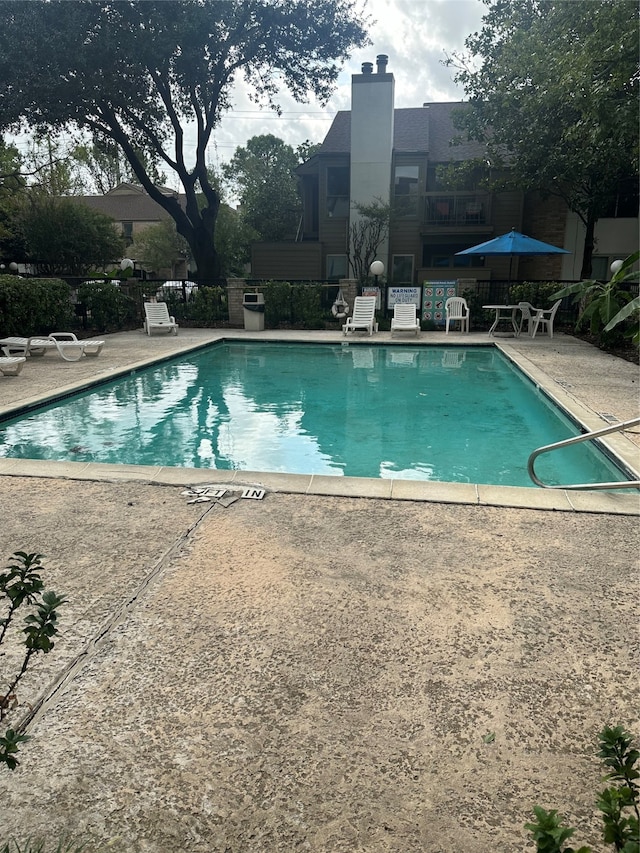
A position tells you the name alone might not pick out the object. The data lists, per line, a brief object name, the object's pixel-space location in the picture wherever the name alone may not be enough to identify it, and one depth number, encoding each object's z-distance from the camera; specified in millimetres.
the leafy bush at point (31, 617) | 1238
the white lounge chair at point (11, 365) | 8727
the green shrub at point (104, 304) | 15125
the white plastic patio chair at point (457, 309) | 15883
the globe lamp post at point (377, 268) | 17703
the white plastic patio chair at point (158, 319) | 15027
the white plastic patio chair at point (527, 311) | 14470
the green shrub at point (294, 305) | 16641
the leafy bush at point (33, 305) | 11562
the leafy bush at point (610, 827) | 890
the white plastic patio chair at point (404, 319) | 14680
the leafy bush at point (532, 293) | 15734
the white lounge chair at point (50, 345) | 10094
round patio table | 14617
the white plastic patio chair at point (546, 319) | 14164
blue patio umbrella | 14461
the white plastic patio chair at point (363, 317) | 15070
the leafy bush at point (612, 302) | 4371
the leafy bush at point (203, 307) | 17266
